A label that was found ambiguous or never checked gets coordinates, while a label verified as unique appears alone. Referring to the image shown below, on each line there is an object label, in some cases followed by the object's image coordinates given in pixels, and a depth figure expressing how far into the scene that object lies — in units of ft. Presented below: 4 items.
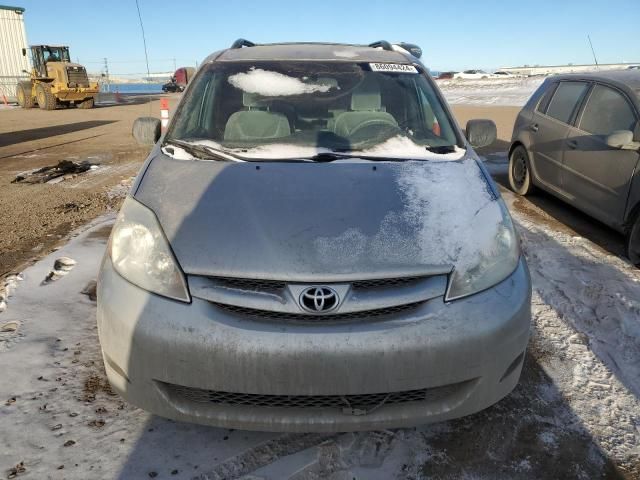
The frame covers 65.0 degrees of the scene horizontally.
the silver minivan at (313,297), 5.96
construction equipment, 79.10
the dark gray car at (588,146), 14.47
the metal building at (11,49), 103.55
